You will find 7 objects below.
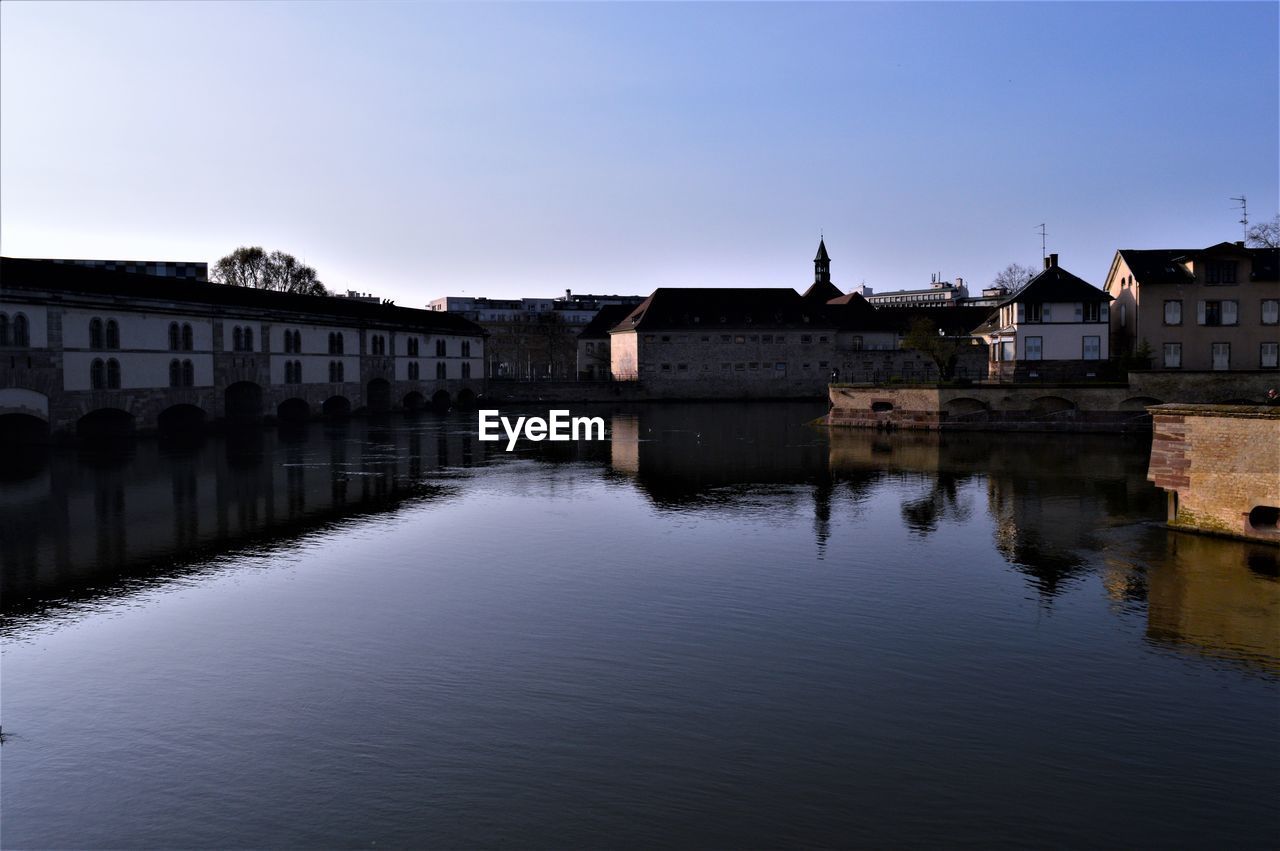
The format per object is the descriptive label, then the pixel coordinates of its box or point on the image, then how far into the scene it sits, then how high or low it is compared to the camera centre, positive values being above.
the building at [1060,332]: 58.56 +4.06
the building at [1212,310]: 53.81 +4.86
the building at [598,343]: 108.75 +7.25
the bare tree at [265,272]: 94.25 +13.99
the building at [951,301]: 152.77 +18.67
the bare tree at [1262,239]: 78.56 +12.93
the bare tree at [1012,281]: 117.05 +15.04
